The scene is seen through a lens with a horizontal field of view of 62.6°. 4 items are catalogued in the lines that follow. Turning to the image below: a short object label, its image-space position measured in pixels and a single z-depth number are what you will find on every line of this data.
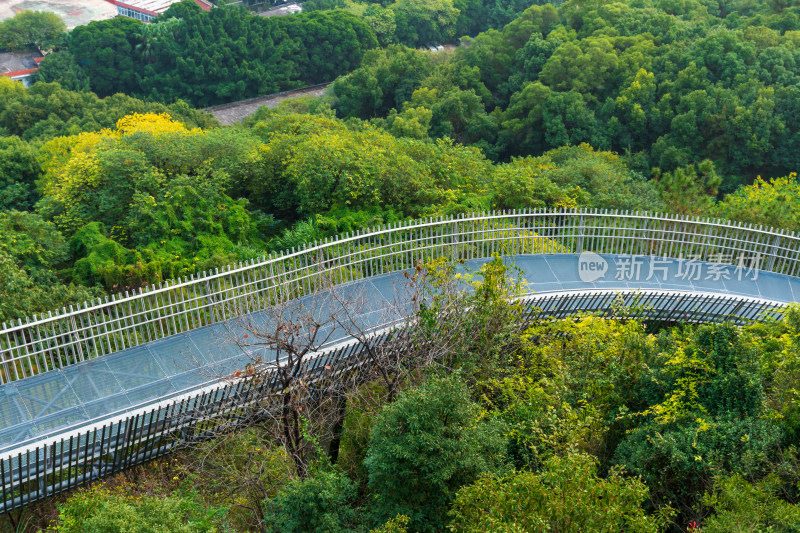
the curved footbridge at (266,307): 8.31
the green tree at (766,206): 14.88
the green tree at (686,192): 18.78
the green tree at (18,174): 23.61
